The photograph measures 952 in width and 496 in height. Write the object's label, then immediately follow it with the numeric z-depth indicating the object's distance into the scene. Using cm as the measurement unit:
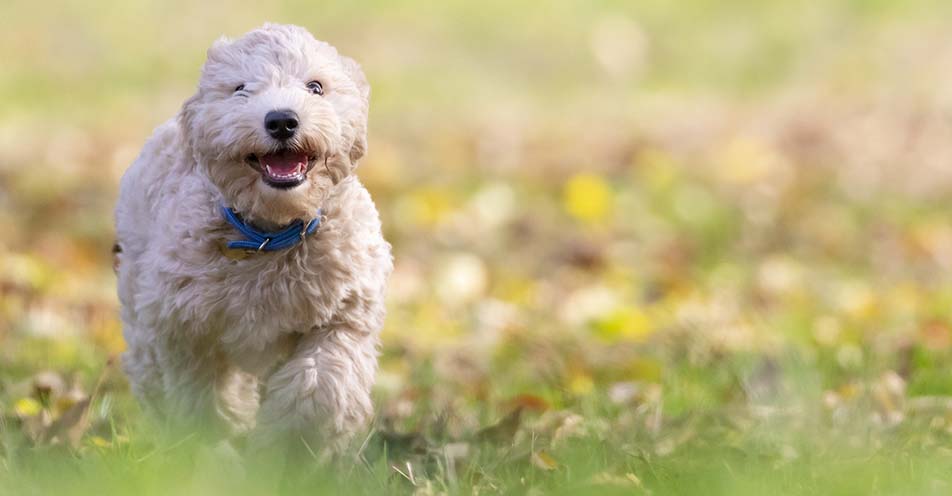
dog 730
